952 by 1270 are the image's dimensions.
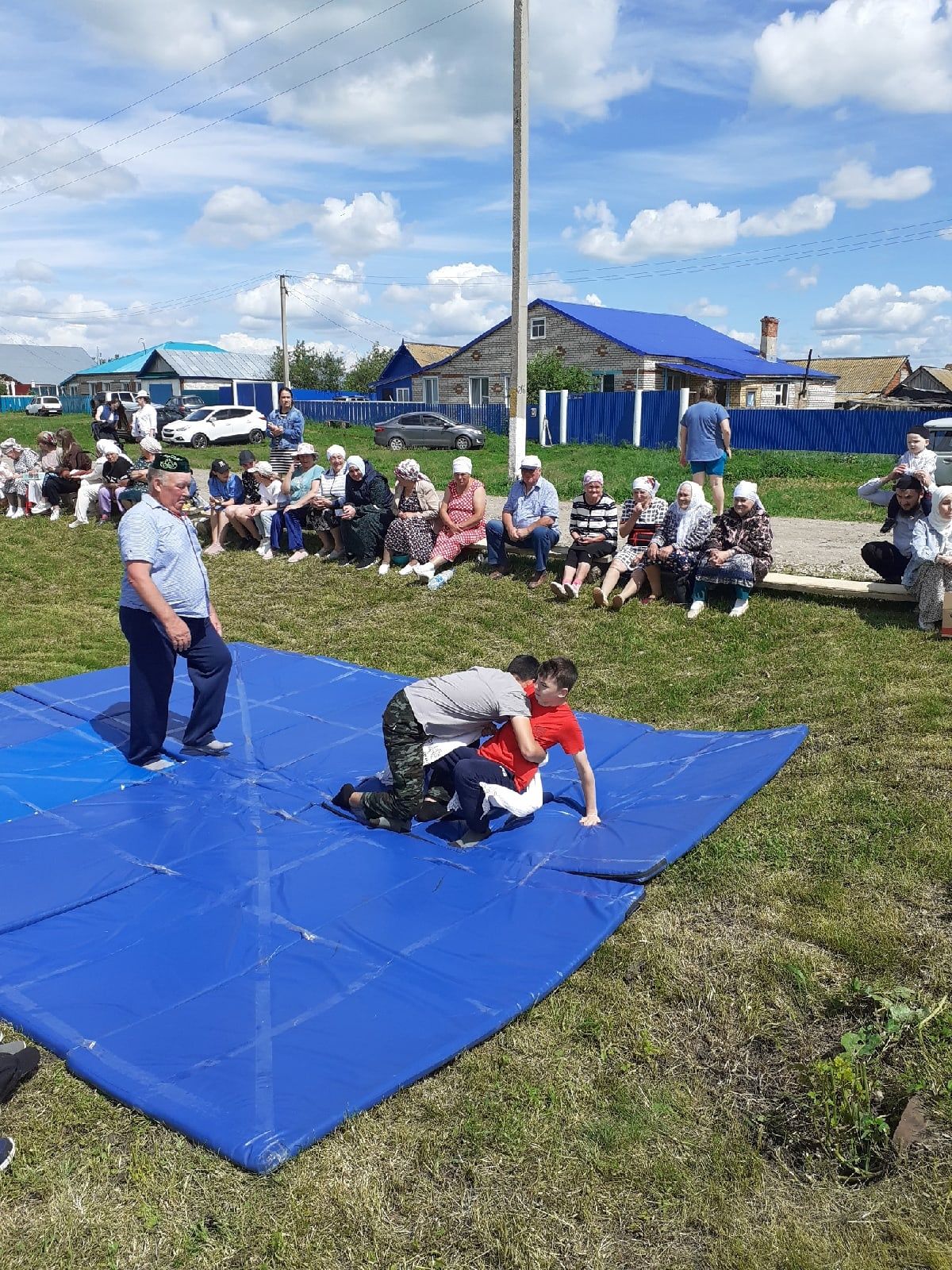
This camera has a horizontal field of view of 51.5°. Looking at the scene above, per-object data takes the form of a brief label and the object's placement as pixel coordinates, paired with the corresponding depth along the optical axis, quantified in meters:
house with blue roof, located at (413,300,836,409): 33.19
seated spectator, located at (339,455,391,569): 10.68
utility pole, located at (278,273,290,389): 36.05
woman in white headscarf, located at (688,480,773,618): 8.16
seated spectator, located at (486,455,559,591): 9.38
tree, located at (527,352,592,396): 32.84
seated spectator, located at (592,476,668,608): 8.67
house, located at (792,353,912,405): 50.31
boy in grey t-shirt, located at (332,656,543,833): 4.75
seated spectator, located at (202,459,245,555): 12.22
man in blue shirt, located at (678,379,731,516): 9.67
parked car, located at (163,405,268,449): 26.55
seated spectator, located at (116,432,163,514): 13.62
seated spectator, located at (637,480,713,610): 8.41
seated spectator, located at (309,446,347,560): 11.07
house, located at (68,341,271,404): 52.44
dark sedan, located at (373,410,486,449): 26.81
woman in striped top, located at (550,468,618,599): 8.90
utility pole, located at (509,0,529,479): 11.77
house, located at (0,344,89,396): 85.44
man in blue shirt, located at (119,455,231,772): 5.46
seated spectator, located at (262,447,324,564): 11.53
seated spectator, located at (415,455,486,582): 10.15
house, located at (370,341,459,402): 42.69
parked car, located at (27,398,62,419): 41.81
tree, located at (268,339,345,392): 62.94
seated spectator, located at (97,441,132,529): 14.17
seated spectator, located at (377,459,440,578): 10.31
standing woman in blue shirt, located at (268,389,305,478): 13.06
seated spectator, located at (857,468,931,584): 7.59
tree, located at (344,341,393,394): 63.28
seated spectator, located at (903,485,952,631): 7.05
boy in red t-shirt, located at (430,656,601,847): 4.71
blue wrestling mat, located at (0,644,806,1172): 3.15
